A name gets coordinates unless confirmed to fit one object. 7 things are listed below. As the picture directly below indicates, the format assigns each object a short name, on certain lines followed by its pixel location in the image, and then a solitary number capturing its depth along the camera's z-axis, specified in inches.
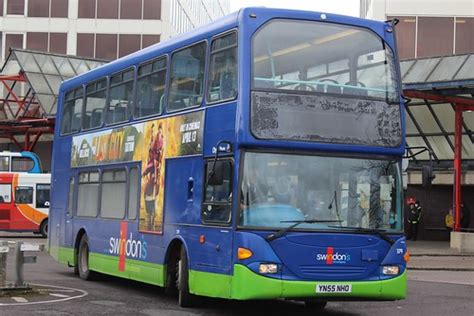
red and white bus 1301.7
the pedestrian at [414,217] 1286.9
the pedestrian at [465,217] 1286.9
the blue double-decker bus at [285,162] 405.1
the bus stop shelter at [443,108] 1039.9
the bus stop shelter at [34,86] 1633.9
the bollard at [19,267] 529.3
